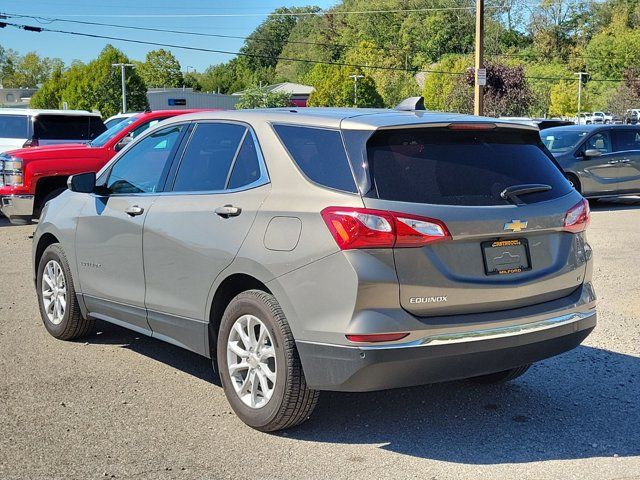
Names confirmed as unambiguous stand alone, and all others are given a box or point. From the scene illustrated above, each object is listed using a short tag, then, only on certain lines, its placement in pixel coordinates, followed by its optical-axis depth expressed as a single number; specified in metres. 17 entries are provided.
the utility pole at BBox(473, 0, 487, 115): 24.69
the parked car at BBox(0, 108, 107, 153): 16.44
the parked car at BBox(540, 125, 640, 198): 16.58
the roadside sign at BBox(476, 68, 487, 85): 23.91
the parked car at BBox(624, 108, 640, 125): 58.95
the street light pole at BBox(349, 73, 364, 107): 71.88
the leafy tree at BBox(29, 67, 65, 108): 73.06
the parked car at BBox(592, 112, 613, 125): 66.56
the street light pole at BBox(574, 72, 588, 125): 76.71
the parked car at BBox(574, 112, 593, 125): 68.85
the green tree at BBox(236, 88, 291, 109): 67.69
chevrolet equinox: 4.03
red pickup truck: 11.73
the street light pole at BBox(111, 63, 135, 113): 66.84
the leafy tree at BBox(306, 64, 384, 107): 72.00
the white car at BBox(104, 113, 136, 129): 19.29
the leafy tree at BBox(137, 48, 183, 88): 110.44
